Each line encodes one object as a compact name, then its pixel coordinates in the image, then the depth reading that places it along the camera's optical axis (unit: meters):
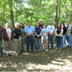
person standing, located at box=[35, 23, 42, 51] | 7.42
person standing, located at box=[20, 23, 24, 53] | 7.33
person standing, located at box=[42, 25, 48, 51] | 7.57
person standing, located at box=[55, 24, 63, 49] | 7.84
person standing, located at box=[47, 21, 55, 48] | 7.99
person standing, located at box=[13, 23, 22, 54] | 6.65
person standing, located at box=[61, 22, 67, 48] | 7.99
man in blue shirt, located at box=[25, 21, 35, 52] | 7.23
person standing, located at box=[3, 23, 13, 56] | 6.36
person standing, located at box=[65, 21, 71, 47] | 8.16
